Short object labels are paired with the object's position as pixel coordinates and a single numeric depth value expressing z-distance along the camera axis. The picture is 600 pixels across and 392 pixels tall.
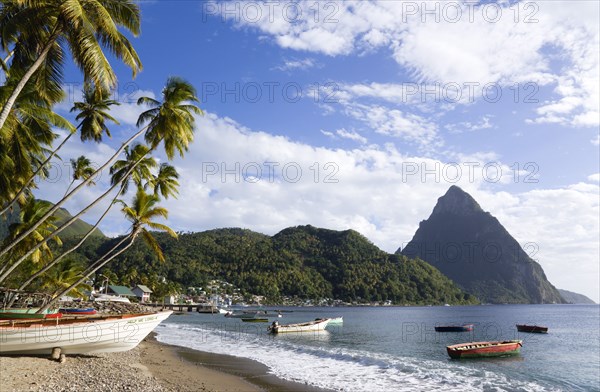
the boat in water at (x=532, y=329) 54.37
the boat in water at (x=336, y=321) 61.57
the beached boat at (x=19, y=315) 18.27
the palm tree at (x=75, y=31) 9.49
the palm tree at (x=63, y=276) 37.95
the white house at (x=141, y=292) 98.44
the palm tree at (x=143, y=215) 20.62
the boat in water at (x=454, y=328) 51.91
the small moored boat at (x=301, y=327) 45.41
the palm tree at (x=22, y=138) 12.79
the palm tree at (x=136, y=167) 21.27
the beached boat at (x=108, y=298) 71.50
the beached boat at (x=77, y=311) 38.92
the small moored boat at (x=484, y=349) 27.80
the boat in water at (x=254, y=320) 70.31
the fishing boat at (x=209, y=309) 94.74
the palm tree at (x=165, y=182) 24.67
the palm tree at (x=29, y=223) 24.48
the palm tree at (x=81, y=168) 22.59
